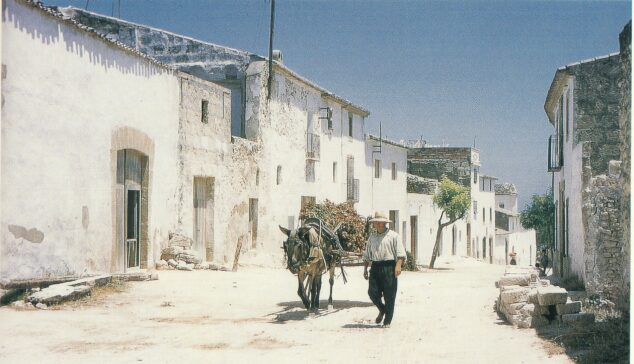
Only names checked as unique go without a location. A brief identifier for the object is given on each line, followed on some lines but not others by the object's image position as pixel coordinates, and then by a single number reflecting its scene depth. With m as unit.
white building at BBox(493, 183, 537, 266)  55.69
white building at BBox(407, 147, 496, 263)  39.66
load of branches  13.78
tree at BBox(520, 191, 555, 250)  41.95
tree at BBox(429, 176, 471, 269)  33.66
